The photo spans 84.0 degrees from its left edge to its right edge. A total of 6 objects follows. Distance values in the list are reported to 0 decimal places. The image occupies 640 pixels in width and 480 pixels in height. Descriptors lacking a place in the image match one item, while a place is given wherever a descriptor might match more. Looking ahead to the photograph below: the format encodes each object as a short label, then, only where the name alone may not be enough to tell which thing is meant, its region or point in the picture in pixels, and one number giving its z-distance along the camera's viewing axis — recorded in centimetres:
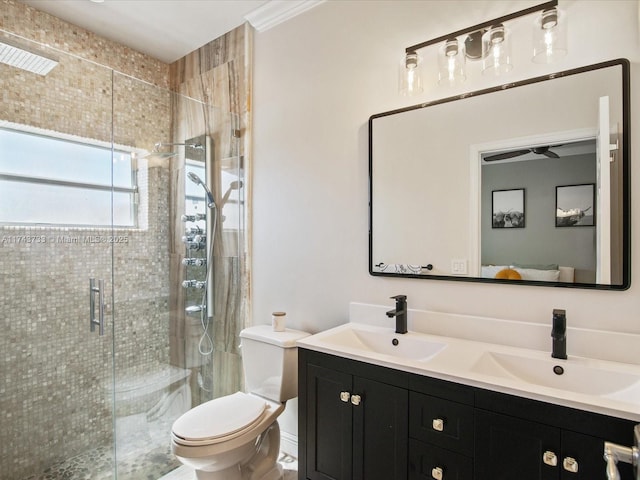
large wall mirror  129
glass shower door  183
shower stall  186
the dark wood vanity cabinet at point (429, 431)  99
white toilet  153
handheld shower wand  238
